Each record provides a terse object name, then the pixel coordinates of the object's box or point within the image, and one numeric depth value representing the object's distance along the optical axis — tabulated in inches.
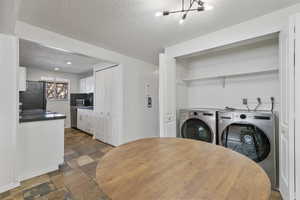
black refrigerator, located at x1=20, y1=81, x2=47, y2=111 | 151.4
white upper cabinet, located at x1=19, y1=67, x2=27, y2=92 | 87.8
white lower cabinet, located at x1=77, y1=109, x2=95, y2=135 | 178.1
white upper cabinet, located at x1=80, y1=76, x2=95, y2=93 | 210.6
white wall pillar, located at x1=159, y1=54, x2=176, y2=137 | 100.8
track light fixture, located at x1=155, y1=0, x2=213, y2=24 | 61.2
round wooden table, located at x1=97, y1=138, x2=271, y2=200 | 23.9
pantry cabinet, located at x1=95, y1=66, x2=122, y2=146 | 134.9
